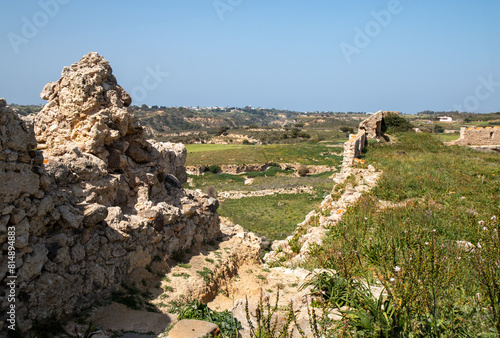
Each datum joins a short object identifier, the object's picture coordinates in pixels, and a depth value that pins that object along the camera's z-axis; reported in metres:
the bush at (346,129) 81.50
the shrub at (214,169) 40.44
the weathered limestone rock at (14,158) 4.36
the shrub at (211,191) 26.44
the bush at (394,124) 20.30
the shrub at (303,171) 39.84
